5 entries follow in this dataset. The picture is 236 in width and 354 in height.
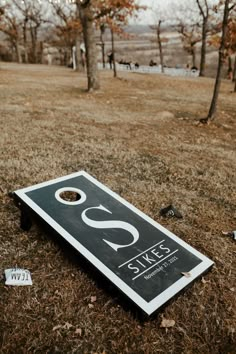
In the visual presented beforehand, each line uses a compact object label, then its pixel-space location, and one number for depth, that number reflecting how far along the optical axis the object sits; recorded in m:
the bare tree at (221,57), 6.78
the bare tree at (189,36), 32.91
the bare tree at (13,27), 35.44
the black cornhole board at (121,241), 2.33
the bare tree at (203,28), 25.00
